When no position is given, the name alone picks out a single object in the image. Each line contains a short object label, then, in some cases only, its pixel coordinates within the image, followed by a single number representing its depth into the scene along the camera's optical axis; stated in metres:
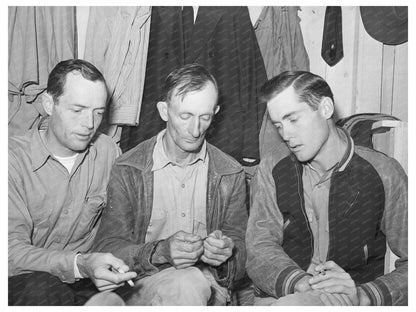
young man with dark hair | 1.74
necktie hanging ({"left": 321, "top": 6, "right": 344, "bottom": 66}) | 1.92
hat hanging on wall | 1.88
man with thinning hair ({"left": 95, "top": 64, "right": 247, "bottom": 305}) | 1.71
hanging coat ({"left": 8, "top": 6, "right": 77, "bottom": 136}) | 1.83
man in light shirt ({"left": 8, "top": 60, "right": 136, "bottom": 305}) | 1.72
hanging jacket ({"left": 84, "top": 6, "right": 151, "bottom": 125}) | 1.88
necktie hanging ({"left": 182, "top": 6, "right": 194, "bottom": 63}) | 1.94
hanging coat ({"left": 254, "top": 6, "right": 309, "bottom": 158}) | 1.95
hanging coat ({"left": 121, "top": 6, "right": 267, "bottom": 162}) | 1.92
